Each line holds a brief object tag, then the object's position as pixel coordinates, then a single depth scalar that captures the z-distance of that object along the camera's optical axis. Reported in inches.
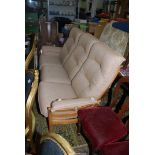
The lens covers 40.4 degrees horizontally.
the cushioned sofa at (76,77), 64.7
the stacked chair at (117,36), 94.7
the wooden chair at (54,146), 28.6
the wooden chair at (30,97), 49.9
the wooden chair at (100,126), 52.4
